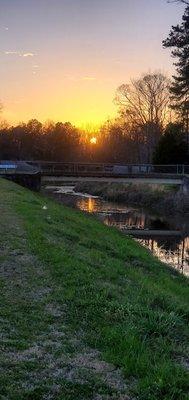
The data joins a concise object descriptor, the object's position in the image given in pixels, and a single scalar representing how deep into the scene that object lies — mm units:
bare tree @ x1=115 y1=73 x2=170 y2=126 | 84875
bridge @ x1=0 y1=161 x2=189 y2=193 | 47531
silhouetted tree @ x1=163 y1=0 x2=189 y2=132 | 44847
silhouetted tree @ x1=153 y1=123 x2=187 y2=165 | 62825
